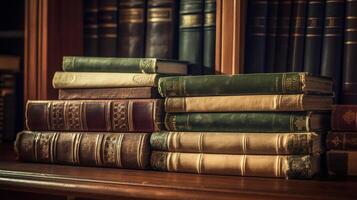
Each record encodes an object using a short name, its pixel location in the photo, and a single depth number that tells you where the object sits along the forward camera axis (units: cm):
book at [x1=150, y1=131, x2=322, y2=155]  87
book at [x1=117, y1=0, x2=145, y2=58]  122
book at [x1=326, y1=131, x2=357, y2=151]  93
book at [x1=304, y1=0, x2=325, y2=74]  106
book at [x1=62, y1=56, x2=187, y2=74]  102
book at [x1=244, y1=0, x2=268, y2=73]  110
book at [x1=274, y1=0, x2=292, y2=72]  110
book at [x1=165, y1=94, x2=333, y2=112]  88
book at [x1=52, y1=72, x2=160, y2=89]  102
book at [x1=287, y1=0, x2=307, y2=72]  108
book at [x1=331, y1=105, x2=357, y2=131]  93
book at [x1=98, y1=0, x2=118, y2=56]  125
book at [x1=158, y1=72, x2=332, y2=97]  87
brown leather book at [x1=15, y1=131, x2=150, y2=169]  99
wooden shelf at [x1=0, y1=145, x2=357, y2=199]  77
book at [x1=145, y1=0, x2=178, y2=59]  118
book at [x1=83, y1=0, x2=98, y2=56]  128
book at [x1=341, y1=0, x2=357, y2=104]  103
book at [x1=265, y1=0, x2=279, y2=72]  111
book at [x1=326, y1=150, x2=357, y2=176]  93
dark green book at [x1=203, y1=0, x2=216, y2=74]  113
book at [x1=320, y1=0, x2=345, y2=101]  105
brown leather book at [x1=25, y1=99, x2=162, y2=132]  100
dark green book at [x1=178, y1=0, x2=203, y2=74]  114
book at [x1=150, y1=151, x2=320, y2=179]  87
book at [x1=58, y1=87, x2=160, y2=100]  102
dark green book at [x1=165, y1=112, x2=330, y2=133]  88
